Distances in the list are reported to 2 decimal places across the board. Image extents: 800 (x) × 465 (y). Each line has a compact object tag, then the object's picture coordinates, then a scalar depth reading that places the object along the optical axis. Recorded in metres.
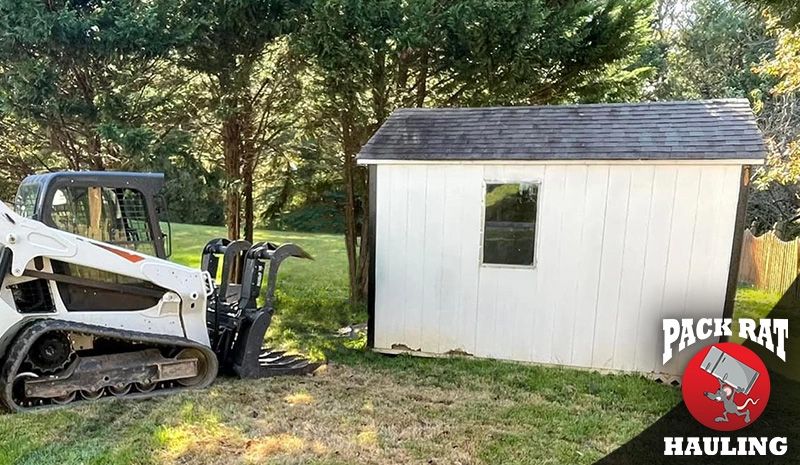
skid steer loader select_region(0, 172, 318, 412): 3.85
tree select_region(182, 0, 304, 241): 7.29
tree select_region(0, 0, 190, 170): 6.56
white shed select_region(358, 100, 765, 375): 5.02
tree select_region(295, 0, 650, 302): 6.95
